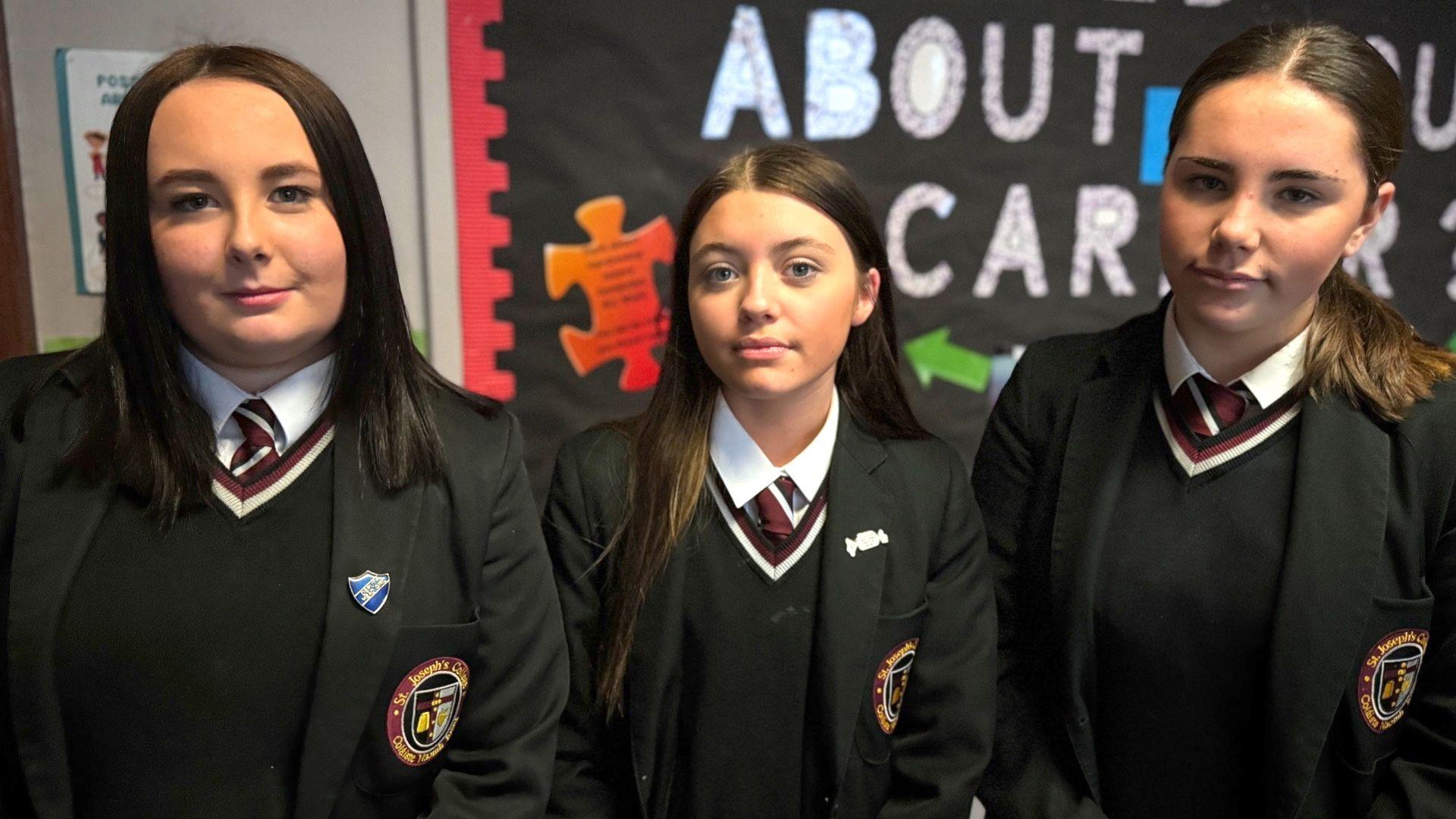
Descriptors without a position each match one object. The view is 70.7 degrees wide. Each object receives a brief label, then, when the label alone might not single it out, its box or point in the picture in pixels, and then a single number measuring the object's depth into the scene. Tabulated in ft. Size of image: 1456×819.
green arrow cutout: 6.95
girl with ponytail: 3.79
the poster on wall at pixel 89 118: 5.54
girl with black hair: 3.28
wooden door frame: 5.34
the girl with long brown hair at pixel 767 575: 4.06
